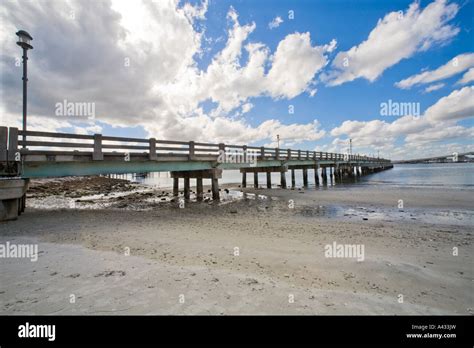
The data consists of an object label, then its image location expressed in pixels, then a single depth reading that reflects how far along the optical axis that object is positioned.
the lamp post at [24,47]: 7.86
